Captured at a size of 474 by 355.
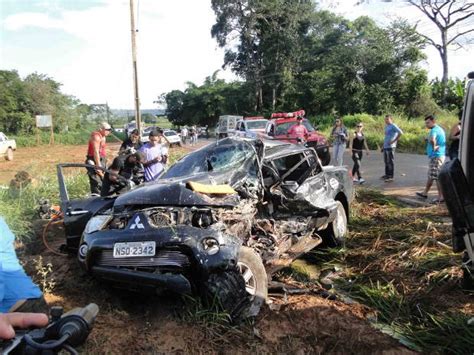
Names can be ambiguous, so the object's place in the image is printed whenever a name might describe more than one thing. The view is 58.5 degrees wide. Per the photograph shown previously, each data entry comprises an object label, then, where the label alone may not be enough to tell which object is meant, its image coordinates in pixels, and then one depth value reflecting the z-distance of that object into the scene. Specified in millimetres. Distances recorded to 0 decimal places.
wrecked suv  3689
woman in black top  10719
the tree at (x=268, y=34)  40156
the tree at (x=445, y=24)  29547
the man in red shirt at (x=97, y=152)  8156
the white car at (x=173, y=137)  31219
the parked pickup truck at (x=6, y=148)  22812
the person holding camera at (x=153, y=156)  7910
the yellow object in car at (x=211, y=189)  4250
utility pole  13727
